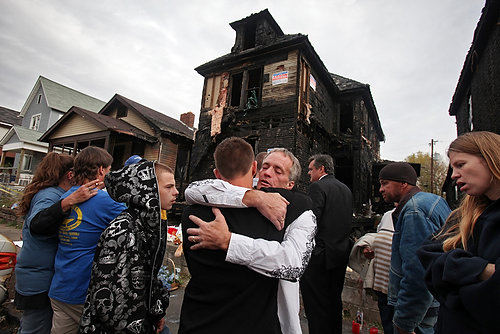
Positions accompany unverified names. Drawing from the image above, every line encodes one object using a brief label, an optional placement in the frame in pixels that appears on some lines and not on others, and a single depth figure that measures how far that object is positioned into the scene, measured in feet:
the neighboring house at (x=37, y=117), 68.85
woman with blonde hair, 3.34
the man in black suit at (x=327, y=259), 9.09
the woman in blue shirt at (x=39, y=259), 6.17
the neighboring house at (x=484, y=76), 23.13
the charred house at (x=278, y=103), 38.40
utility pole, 114.75
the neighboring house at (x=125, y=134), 46.48
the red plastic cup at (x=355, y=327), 10.49
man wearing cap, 5.89
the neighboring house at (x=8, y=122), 95.62
